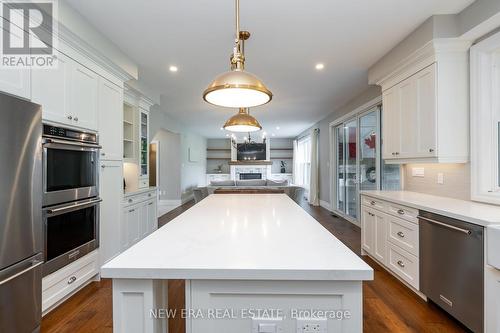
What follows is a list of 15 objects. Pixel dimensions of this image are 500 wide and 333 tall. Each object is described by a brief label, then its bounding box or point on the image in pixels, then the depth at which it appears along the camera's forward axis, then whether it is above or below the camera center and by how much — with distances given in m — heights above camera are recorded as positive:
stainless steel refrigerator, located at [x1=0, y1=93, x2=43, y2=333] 1.53 -0.31
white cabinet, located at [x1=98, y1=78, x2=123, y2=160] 2.75 +0.54
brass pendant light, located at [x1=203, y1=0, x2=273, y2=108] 1.36 +0.47
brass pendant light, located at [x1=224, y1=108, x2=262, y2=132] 2.62 +0.46
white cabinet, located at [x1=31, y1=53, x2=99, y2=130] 1.96 +0.64
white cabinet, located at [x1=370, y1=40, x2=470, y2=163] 2.37 +0.62
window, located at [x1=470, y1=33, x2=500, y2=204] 2.20 +0.42
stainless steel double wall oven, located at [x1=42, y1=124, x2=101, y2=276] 2.00 -0.24
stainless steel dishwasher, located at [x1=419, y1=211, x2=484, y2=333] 1.67 -0.74
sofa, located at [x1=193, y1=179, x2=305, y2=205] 5.44 -0.53
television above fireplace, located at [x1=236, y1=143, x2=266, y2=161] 11.16 +0.69
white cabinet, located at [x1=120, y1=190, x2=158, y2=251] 3.19 -0.73
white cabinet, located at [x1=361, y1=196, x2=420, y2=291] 2.32 -0.75
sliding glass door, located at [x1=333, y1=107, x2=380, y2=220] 4.48 +0.15
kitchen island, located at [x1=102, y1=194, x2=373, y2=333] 0.91 -0.45
